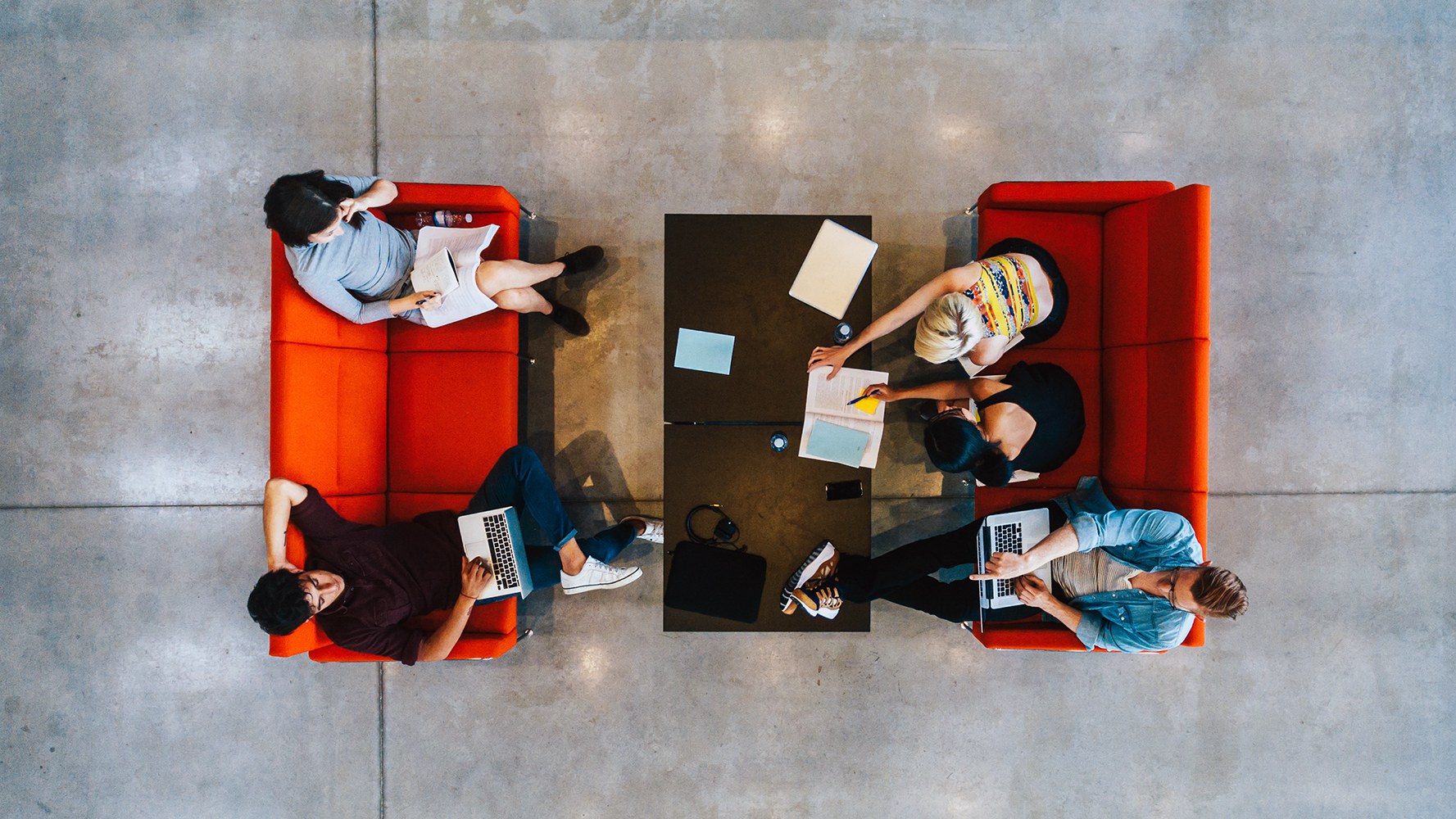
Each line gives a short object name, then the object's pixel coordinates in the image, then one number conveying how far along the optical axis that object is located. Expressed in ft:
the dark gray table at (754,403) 7.99
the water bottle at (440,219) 8.95
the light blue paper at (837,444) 8.04
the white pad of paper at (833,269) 8.12
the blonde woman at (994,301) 7.74
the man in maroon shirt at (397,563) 7.68
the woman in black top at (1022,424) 7.35
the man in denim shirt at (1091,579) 7.41
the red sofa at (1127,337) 7.68
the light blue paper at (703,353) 8.12
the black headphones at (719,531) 7.95
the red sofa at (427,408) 8.50
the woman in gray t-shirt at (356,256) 6.89
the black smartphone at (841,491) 7.99
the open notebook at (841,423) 8.05
